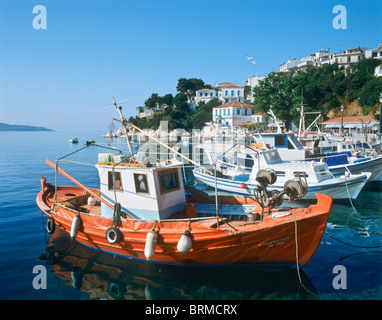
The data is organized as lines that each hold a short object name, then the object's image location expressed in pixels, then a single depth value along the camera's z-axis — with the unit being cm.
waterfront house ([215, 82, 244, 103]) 8444
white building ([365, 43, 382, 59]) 6825
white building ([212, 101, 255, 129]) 7262
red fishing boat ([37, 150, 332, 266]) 764
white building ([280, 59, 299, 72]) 9100
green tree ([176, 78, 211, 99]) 9750
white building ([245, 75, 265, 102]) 8329
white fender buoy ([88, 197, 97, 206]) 1194
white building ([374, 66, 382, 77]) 5278
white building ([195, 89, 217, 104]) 9094
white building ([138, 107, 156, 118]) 10612
